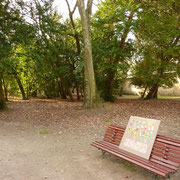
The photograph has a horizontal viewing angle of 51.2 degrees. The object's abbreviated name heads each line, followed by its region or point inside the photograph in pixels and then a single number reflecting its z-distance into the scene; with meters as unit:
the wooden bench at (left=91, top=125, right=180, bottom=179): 3.43
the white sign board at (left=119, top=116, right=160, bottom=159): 4.10
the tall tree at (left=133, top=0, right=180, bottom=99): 12.28
